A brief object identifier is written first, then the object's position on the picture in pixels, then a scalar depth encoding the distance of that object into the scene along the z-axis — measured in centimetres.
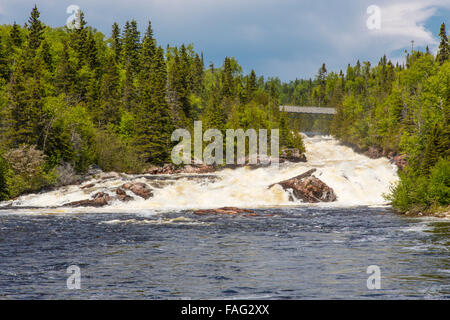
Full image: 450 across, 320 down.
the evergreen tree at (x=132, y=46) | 11900
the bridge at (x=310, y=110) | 15150
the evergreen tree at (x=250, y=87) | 12769
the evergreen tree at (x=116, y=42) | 12492
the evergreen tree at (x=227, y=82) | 12050
